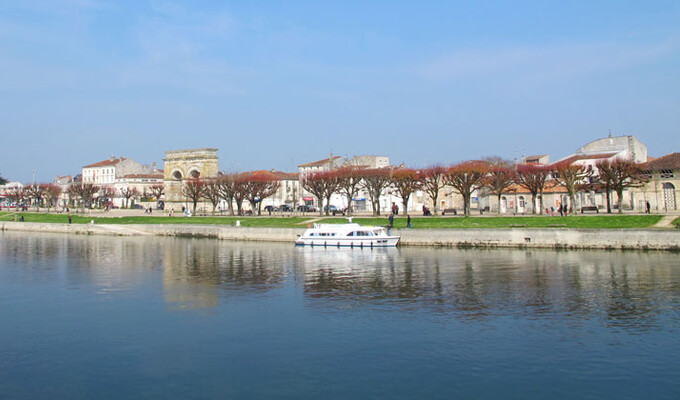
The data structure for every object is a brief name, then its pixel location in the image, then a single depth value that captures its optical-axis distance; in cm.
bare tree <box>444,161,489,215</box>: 5875
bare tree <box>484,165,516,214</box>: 6108
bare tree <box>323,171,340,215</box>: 6808
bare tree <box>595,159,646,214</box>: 5256
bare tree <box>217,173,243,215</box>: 7139
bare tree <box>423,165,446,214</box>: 6377
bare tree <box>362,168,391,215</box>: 6481
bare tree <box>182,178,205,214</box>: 7500
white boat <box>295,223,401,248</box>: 4709
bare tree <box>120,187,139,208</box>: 11128
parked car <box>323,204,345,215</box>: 6944
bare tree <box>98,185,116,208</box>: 10916
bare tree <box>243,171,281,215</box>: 7306
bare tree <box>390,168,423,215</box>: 6300
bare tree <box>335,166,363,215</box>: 6750
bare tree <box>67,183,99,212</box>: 9200
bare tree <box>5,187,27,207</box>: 10966
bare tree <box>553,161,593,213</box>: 5531
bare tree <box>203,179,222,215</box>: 7336
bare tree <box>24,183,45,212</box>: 10424
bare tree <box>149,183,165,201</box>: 11471
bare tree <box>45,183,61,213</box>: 10656
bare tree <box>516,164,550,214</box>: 5849
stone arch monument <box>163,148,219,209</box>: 8600
